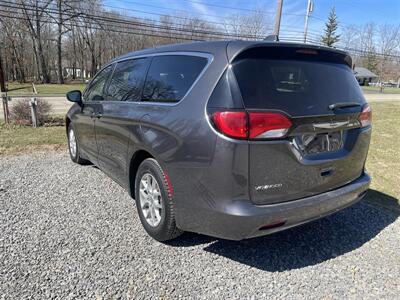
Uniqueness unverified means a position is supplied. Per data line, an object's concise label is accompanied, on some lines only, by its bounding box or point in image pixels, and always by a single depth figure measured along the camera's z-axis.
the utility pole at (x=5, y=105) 8.78
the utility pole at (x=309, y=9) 25.55
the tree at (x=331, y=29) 69.03
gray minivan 2.22
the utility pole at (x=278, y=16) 13.57
